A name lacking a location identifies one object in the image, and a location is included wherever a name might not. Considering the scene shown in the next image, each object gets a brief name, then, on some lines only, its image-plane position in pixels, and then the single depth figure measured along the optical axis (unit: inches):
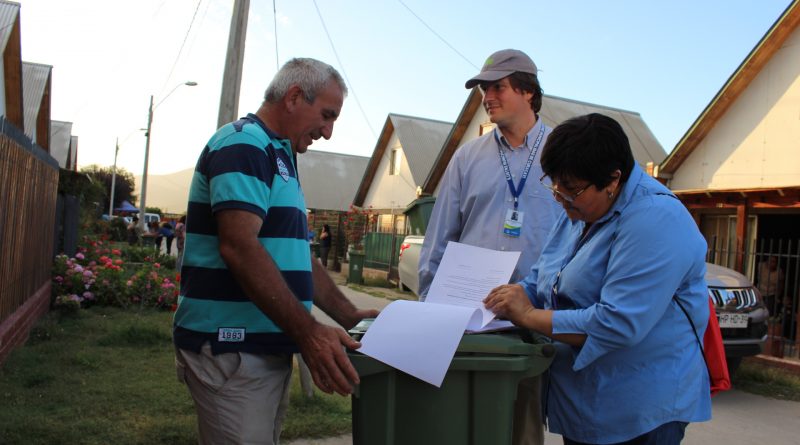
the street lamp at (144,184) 1060.5
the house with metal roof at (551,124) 703.1
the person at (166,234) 1042.7
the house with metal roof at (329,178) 1473.9
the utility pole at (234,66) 335.0
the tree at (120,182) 2571.4
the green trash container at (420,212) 398.6
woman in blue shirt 74.0
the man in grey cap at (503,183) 111.5
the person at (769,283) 383.5
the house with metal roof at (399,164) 966.4
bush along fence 368.5
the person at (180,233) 577.2
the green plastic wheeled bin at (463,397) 83.4
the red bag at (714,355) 81.7
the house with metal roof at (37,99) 711.1
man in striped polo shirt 77.7
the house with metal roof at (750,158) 408.8
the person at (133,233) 1087.9
